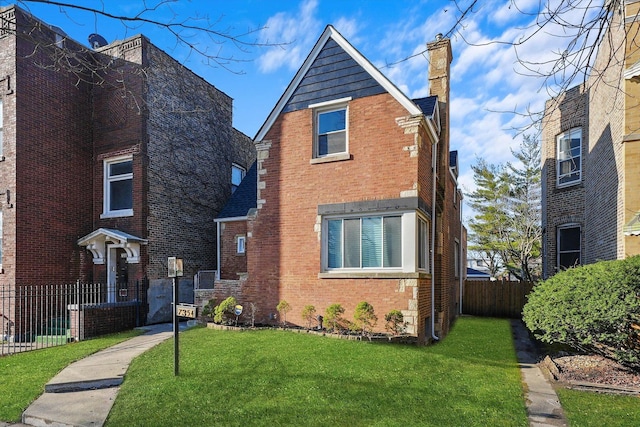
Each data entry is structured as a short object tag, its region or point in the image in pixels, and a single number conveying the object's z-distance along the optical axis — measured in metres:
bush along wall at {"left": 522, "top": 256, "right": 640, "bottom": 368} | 7.12
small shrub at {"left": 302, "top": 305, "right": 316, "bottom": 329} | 11.03
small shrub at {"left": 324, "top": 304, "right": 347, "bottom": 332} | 10.49
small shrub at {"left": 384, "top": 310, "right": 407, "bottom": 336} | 9.99
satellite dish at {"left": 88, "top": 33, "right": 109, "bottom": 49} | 16.95
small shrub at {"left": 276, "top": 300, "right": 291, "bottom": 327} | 11.43
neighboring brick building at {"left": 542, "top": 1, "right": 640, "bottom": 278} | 9.57
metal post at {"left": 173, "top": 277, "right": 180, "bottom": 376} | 7.04
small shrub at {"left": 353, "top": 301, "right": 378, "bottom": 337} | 10.16
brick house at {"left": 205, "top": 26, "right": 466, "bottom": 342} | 10.45
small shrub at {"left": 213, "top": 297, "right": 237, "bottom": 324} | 11.80
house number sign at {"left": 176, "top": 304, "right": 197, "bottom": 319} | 7.15
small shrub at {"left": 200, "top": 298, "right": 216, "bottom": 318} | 12.42
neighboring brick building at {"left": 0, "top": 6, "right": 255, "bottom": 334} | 13.33
